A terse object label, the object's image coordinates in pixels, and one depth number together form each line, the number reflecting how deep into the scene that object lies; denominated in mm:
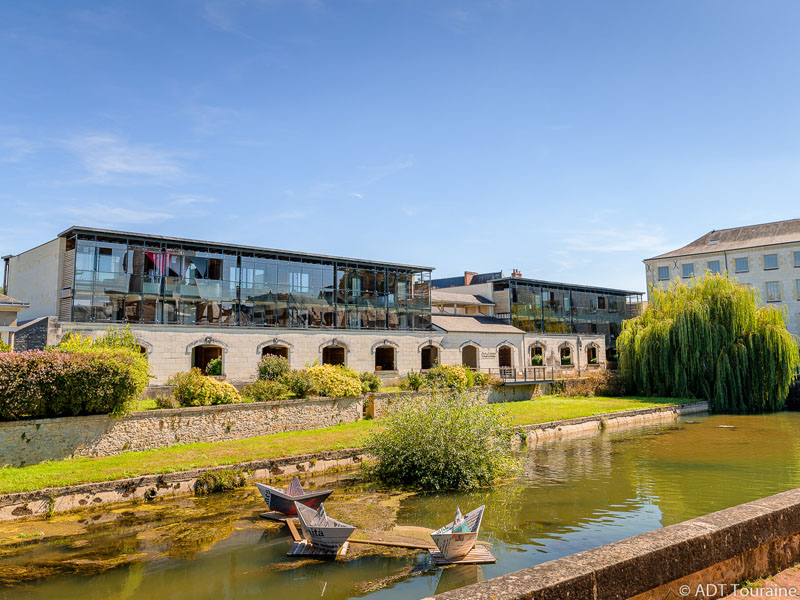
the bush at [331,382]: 20000
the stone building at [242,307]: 24469
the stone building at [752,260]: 45031
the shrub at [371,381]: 22627
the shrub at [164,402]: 16531
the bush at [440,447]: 13711
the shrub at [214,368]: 26625
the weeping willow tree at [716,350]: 28719
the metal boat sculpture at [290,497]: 11031
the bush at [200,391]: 17062
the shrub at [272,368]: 21750
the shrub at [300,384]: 19641
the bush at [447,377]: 24953
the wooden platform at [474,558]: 8781
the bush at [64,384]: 12945
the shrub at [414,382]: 24641
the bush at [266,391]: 18719
